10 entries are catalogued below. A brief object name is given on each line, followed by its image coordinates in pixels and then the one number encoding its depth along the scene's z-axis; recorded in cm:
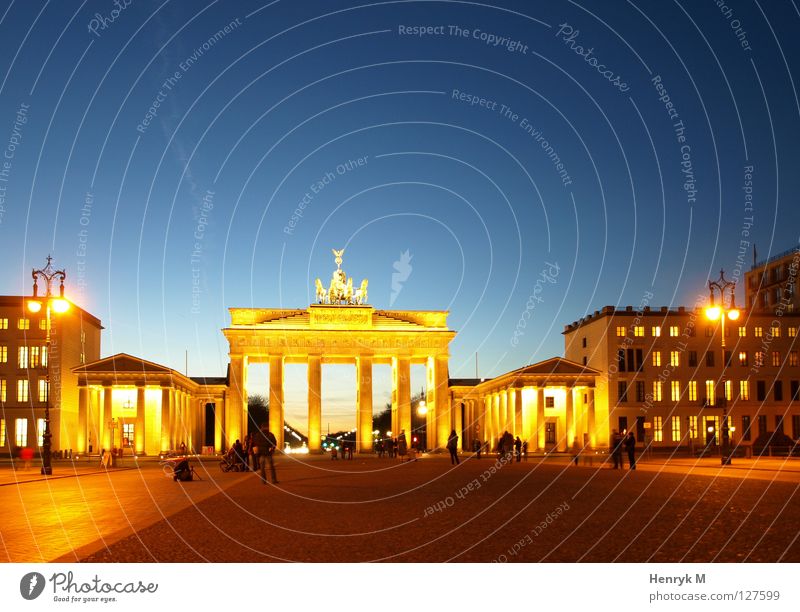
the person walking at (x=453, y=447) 5369
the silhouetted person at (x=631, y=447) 4375
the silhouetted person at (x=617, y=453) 4606
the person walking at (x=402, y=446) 6969
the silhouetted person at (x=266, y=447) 3500
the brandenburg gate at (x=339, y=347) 9669
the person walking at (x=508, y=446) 6109
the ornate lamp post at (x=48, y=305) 4015
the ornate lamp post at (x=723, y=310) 4356
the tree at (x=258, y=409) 15988
